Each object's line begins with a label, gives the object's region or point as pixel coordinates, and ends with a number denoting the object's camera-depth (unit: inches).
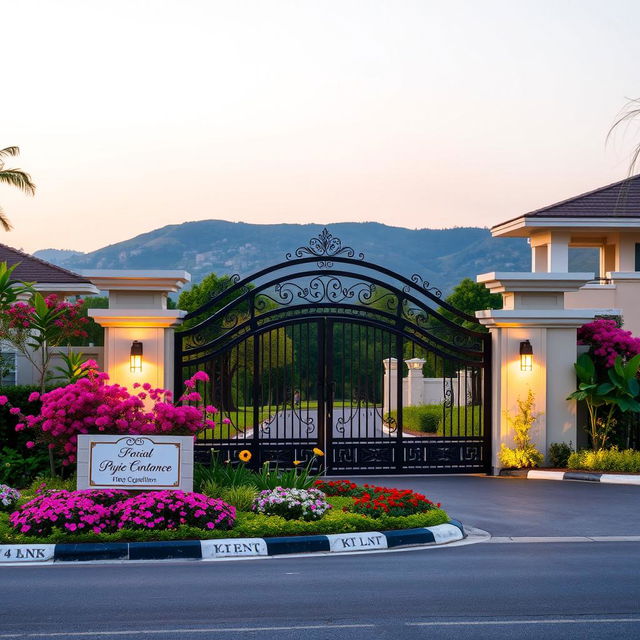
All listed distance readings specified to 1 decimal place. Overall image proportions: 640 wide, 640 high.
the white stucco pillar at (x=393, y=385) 1170.2
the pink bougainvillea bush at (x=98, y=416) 543.5
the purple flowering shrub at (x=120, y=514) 460.8
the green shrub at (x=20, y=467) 631.2
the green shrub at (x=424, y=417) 1017.5
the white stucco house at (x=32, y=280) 792.3
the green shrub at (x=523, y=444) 741.9
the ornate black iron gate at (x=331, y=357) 730.2
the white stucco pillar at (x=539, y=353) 748.0
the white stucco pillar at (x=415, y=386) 1168.1
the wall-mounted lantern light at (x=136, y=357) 708.7
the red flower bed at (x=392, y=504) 499.2
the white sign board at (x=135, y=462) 498.3
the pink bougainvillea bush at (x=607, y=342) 755.4
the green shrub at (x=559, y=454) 746.2
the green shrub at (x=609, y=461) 724.7
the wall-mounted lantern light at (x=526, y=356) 746.8
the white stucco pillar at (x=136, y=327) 709.9
